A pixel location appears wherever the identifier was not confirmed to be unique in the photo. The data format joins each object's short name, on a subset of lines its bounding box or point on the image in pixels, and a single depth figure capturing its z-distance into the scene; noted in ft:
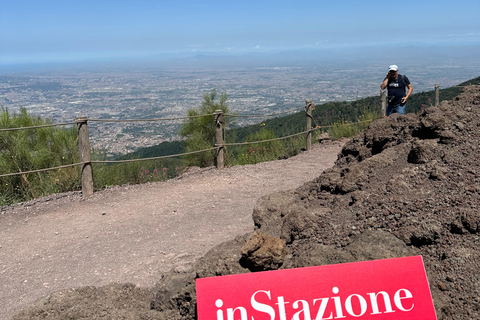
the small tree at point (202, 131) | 33.63
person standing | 25.35
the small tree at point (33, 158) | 24.62
